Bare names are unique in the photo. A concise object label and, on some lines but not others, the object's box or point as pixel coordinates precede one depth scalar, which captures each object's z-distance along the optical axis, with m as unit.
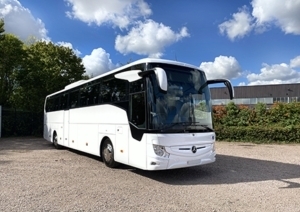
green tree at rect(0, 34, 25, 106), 18.95
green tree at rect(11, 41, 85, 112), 19.98
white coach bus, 6.29
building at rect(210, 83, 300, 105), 48.47
